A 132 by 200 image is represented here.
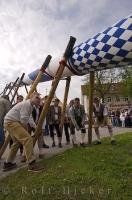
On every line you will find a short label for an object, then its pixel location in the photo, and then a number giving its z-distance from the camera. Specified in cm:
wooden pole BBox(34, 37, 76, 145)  334
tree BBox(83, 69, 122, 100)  2051
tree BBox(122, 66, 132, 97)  2128
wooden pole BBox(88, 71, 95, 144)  398
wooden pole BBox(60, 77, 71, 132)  447
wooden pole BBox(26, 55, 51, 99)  369
